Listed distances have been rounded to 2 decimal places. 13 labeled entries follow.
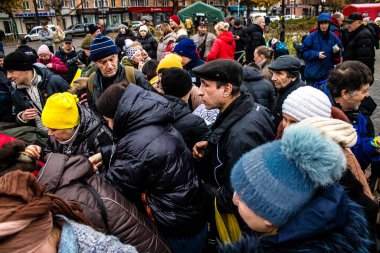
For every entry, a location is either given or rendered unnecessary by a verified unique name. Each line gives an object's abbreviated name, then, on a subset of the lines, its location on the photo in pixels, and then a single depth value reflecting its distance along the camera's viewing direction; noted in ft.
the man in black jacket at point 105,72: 12.37
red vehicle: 72.61
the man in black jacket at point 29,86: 11.94
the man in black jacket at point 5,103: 12.91
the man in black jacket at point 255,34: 28.81
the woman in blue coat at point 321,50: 20.01
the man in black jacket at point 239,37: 32.10
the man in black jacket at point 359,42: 21.72
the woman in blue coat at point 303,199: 3.91
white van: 106.58
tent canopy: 49.52
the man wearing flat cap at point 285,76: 12.36
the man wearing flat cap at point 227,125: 7.12
